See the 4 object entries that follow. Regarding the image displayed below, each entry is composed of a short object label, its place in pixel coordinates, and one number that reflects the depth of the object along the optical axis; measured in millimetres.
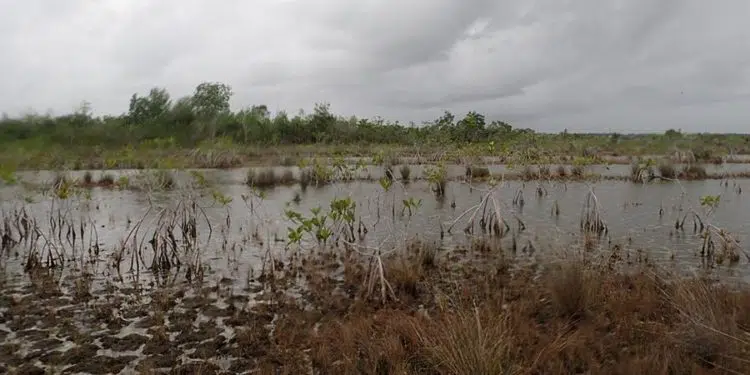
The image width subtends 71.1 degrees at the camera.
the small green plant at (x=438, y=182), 16797
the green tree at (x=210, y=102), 55422
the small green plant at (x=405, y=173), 22969
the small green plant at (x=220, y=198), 10758
